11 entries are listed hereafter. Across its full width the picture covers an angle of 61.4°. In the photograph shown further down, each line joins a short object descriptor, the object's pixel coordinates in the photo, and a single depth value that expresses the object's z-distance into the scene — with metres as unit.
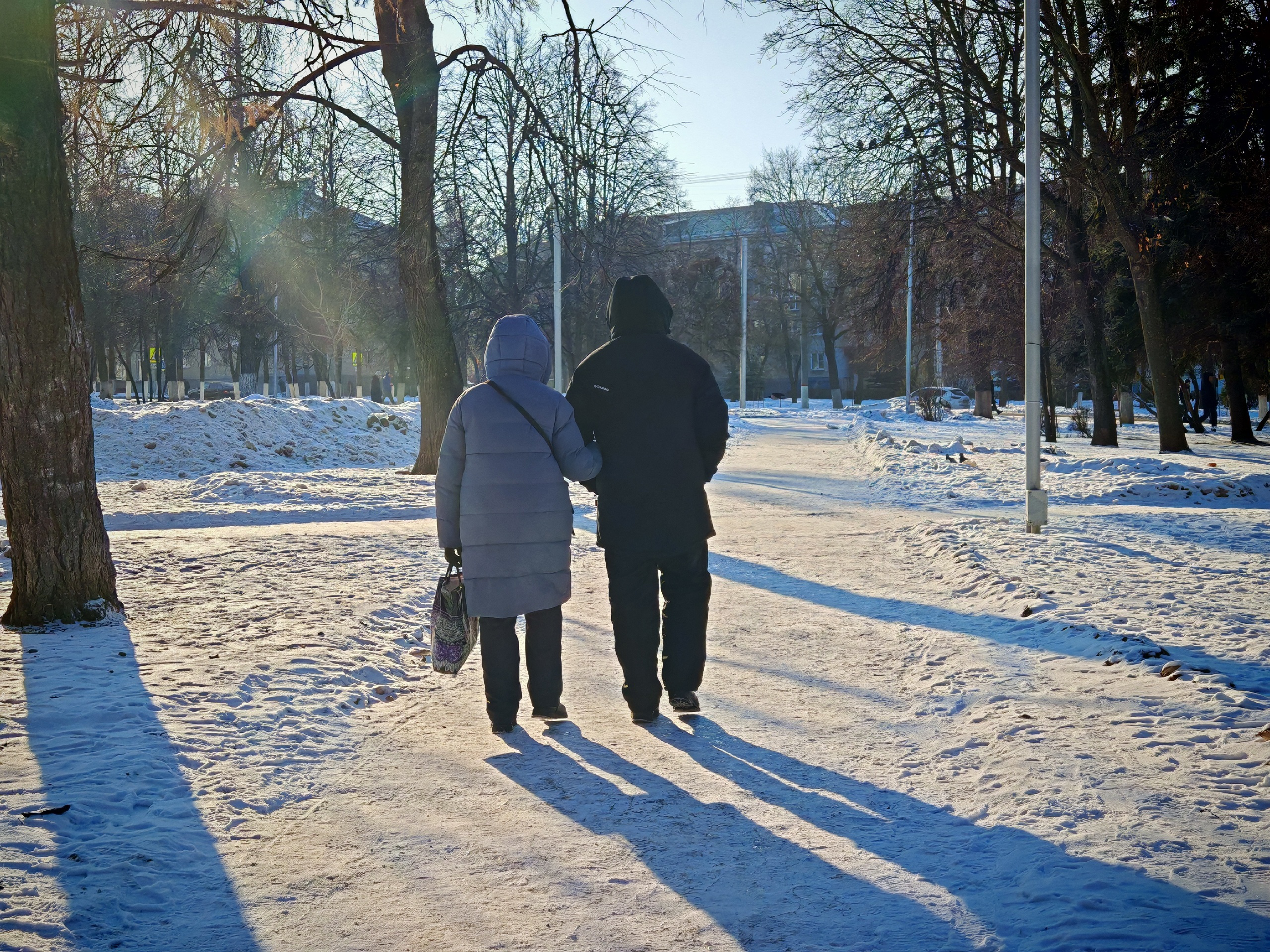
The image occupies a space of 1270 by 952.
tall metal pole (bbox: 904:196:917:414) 41.47
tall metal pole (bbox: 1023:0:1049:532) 10.59
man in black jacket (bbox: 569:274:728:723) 4.79
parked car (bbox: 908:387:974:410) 51.28
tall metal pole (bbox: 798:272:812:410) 53.60
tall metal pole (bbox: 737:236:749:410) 46.97
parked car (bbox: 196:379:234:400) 52.36
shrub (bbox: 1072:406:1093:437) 26.16
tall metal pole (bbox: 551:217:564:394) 28.16
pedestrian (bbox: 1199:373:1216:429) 30.62
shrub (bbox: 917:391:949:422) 37.44
